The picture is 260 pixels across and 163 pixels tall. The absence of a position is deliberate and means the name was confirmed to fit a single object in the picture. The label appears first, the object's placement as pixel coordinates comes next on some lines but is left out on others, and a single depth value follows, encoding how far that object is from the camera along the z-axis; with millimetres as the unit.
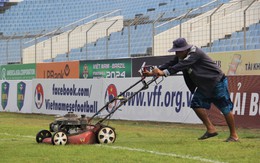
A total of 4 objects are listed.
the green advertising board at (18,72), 31795
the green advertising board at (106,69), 24156
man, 9781
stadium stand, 22078
